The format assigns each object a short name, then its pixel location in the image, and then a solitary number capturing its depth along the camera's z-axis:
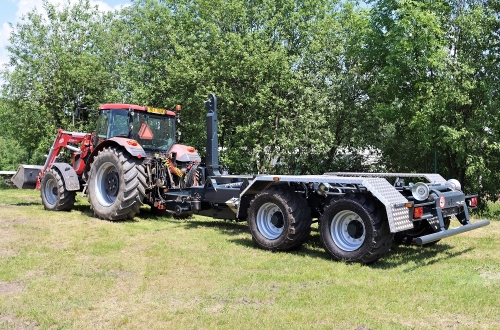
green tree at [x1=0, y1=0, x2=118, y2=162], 21.52
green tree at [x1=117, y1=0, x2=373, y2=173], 17.28
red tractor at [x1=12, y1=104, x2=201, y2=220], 10.08
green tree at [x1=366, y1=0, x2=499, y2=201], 13.91
